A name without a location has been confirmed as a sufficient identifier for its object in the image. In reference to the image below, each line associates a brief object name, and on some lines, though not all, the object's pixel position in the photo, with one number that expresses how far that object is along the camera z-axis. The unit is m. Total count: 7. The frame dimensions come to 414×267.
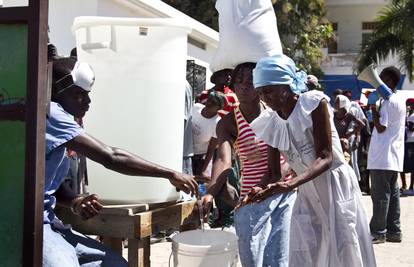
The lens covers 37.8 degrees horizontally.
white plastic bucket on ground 2.41
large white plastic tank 2.63
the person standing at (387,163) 6.23
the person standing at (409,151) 10.45
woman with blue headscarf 2.81
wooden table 2.54
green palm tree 18.91
